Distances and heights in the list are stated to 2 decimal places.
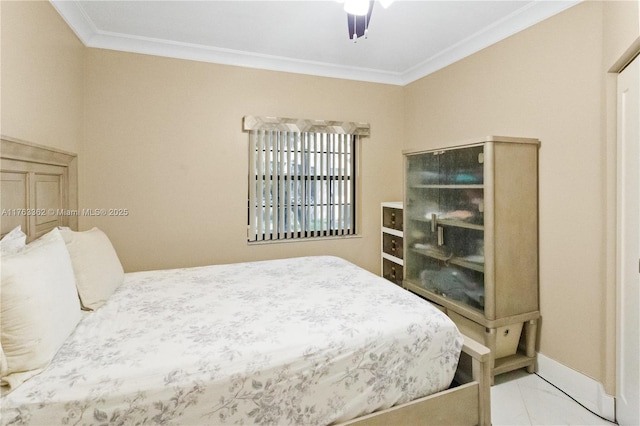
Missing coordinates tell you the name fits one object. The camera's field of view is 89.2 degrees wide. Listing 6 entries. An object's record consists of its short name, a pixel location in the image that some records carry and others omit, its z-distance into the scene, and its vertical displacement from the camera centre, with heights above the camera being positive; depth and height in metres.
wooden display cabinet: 2.19 -0.24
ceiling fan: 1.65 +1.05
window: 3.22 +0.34
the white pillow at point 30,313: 1.11 -0.38
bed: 1.12 -0.59
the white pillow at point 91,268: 1.72 -0.32
